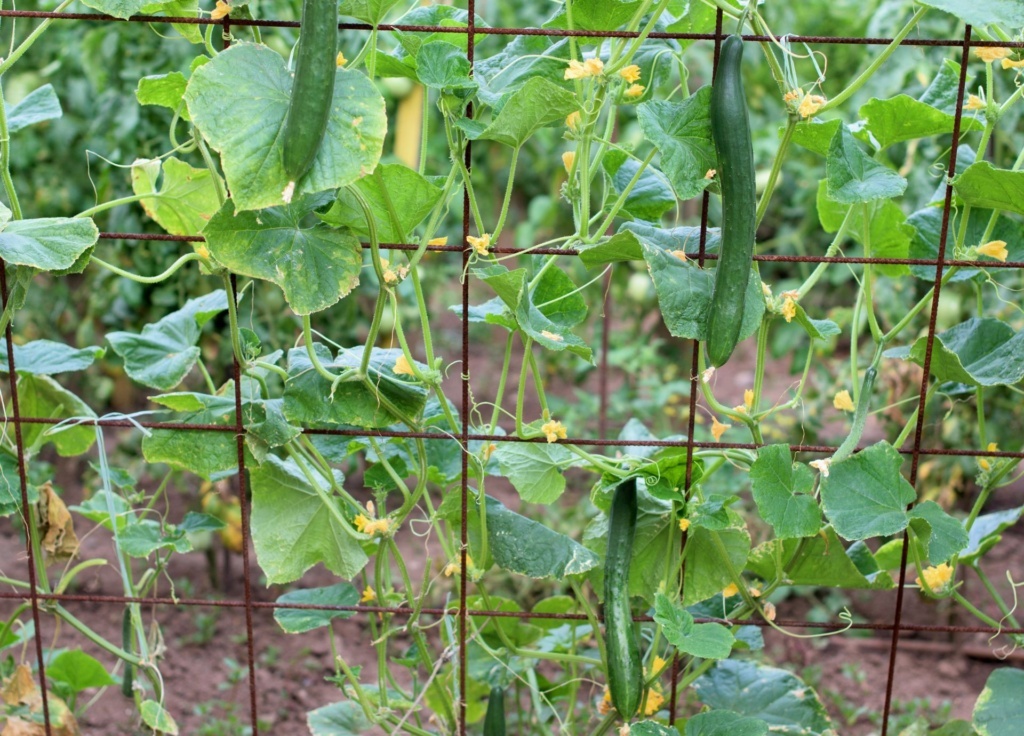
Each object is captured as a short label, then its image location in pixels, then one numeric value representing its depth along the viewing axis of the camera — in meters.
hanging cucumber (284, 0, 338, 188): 1.15
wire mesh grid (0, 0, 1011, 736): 1.33
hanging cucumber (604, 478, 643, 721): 1.47
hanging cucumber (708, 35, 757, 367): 1.27
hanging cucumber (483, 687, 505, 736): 1.58
